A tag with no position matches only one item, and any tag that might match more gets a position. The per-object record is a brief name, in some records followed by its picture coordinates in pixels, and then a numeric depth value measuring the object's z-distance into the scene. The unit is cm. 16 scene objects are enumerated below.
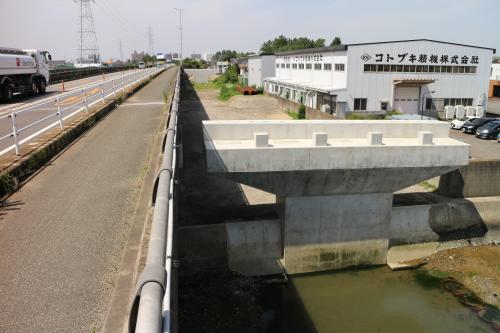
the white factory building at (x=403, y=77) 3472
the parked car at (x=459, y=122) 3350
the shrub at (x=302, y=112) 3900
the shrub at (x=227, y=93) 6025
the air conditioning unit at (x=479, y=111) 3712
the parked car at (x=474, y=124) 3148
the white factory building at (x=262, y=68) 6322
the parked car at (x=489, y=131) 2945
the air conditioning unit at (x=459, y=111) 3700
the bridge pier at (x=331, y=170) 1484
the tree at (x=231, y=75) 8275
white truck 2488
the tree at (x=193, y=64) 13449
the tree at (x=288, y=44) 10742
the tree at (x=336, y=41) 10775
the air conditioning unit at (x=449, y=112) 3684
